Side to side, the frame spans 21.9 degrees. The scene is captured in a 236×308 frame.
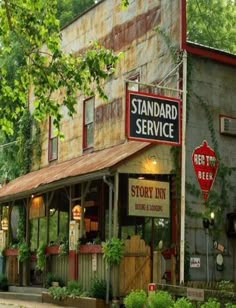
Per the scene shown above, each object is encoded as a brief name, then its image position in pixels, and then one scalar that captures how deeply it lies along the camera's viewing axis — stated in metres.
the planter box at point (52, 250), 18.69
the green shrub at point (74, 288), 16.18
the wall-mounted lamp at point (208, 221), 16.52
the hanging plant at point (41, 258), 19.00
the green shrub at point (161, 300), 10.58
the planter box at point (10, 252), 21.13
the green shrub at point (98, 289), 15.32
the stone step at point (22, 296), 17.83
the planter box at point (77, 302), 15.10
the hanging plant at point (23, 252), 20.28
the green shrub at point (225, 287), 11.86
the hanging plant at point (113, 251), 15.12
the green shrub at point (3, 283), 20.98
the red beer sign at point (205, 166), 16.66
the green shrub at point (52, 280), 17.98
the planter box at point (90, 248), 16.17
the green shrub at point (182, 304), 10.01
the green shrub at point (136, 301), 11.48
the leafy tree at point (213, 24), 33.06
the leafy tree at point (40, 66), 11.49
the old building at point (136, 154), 15.63
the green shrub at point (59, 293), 16.47
